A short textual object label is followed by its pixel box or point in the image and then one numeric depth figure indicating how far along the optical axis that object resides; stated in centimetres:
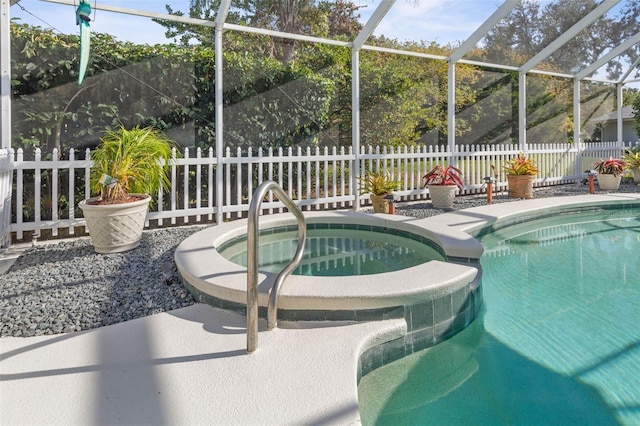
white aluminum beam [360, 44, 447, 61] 659
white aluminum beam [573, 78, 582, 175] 969
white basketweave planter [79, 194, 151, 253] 379
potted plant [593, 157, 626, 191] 823
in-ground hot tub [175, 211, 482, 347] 218
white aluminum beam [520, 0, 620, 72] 686
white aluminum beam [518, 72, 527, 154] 856
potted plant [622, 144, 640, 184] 911
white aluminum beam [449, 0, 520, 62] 623
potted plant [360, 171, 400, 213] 593
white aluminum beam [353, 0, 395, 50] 552
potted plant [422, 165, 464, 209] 640
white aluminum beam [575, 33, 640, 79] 834
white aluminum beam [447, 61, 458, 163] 764
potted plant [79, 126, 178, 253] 382
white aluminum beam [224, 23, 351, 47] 542
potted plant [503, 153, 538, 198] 743
